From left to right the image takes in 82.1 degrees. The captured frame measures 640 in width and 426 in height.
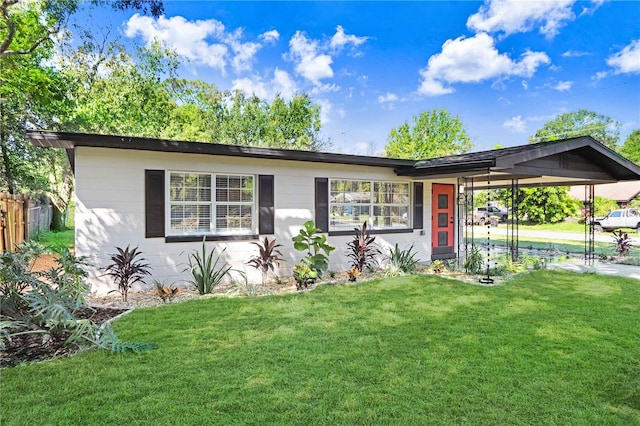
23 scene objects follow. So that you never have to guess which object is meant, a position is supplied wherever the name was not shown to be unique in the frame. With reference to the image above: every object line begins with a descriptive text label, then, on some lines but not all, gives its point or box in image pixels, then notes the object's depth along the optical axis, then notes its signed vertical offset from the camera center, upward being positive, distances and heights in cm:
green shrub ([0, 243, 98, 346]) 343 -90
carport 690 +96
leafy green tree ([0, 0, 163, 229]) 1064 +375
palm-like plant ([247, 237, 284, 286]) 672 -89
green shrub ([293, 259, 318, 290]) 634 -112
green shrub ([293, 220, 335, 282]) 679 -66
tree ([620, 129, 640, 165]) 3359 +608
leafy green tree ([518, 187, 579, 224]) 2202 +40
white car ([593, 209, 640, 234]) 1900 -54
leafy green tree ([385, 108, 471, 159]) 2880 +588
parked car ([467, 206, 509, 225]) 2371 -29
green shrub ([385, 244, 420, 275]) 761 -114
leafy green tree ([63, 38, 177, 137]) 1505 +633
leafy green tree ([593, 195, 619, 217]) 2302 +22
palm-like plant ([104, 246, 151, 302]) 565 -91
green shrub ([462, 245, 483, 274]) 787 -113
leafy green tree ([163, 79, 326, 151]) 2575 +677
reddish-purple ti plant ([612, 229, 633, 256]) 1039 -99
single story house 595 +40
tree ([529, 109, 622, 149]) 4288 +1034
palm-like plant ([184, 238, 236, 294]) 604 -102
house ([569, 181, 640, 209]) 2595 +139
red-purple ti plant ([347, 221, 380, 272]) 768 -84
